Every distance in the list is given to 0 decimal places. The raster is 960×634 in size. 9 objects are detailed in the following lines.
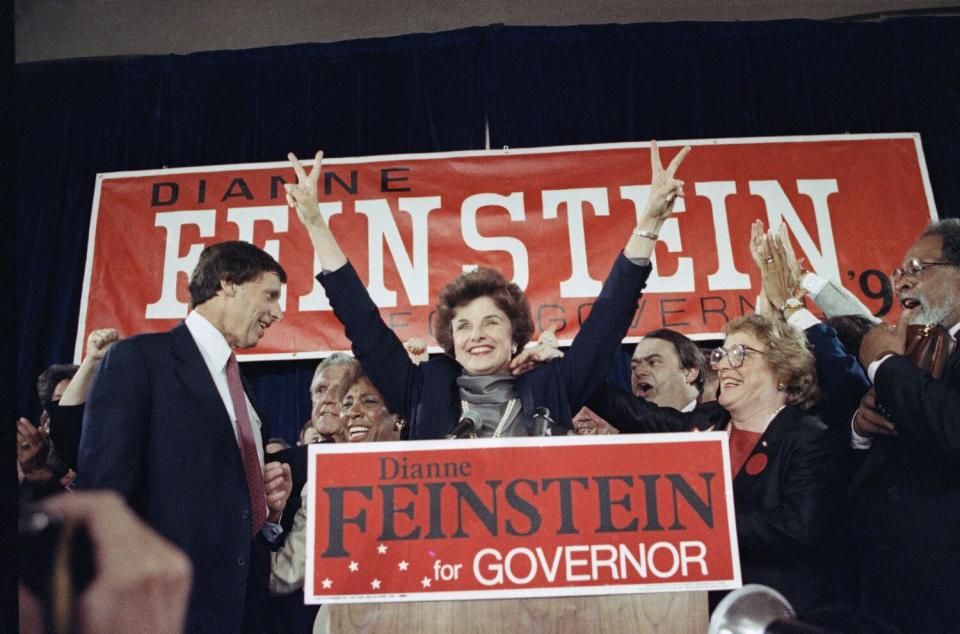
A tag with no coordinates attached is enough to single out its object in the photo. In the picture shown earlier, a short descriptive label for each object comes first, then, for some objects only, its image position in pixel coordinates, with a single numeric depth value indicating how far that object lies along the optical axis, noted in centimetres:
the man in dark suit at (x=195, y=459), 192
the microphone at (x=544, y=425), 185
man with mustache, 194
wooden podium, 147
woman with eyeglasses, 193
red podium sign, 151
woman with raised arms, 212
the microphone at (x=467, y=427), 193
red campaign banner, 333
